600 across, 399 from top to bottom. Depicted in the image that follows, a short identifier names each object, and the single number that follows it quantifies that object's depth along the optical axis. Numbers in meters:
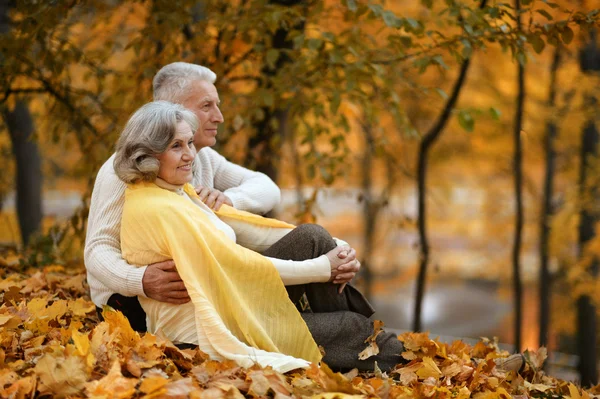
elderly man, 5.71
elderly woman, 5.52
